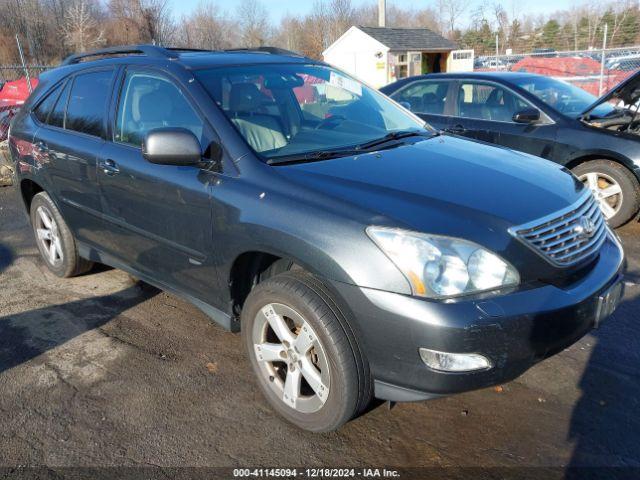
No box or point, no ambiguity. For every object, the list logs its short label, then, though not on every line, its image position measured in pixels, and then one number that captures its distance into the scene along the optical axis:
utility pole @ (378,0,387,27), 23.56
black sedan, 5.46
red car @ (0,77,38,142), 13.38
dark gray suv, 2.21
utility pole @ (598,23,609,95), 13.05
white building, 28.20
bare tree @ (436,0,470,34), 58.78
